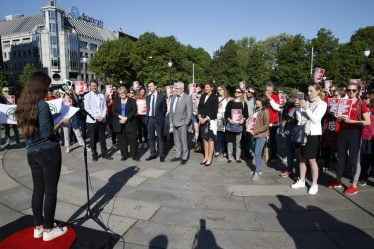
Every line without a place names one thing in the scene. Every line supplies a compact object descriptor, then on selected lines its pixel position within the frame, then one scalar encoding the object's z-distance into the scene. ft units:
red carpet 11.23
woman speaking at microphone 10.61
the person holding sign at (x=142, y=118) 30.42
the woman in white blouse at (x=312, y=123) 16.85
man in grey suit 24.58
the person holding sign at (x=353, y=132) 16.94
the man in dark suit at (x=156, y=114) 25.58
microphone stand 13.44
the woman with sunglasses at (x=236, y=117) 24.41
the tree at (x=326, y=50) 130.31
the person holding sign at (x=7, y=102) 31.27
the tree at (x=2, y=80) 116.37
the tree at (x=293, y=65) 137.08
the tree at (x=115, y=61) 169.68
